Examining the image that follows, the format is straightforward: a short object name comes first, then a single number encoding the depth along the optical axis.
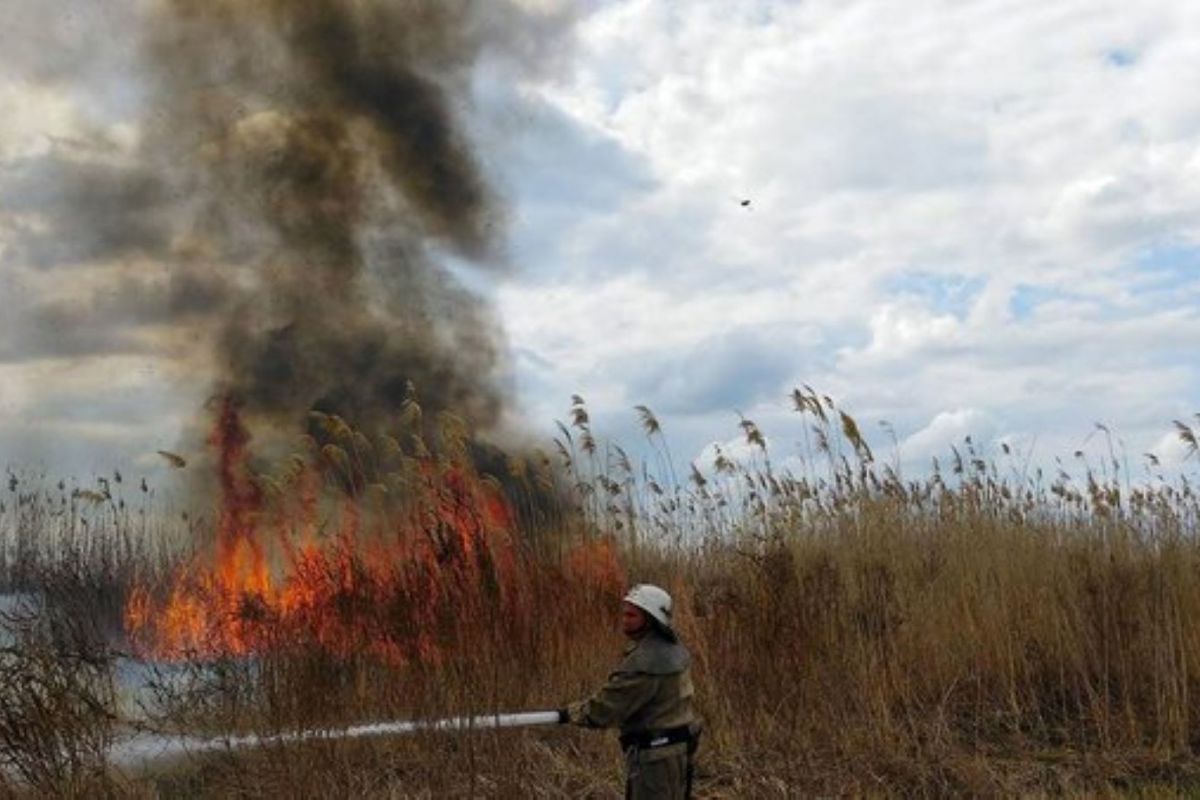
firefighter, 5.73
